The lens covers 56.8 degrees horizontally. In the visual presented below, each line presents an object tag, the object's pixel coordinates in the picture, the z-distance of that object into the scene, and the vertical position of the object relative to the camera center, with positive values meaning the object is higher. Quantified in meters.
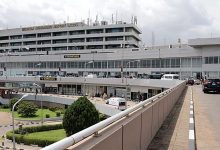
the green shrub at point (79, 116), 23.32 -4.97
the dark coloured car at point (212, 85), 20.97 -1.29
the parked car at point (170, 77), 36.38 -0.77
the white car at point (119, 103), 34.05 -5.20
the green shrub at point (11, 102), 48.32 -6.97
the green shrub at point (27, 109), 40.07 -7.33
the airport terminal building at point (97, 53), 47.75 +5.63
